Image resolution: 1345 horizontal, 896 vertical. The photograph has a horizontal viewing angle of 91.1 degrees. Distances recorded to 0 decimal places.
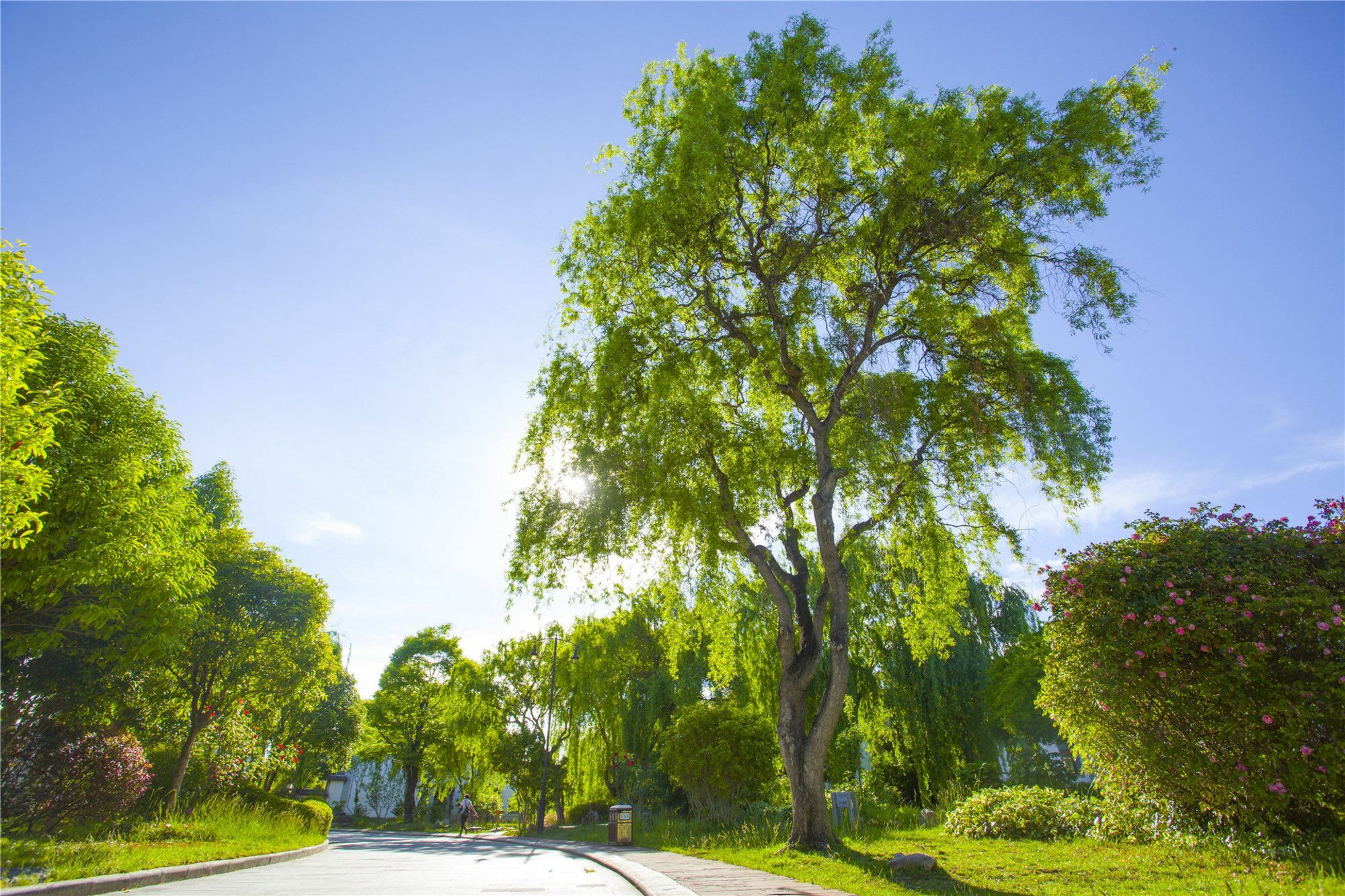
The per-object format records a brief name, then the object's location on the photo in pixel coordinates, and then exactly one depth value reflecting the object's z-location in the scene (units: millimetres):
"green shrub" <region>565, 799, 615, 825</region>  32156
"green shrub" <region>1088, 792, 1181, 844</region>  9023
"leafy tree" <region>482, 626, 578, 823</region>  28047
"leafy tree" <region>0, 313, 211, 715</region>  9812
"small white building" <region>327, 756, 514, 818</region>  48094
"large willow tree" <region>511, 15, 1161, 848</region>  12133
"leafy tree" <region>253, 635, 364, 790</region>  31719
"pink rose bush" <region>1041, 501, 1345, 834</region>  7150
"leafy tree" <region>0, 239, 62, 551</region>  6824
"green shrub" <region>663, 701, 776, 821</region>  18016
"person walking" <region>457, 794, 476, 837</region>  29919
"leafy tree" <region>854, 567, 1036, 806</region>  19359
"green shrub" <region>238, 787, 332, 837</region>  17812
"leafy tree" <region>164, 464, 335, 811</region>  17594
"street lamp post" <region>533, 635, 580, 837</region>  26031
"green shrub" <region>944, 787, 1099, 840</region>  11250
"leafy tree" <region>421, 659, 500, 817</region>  28688
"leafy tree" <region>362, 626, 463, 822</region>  38750
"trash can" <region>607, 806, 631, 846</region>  16750
